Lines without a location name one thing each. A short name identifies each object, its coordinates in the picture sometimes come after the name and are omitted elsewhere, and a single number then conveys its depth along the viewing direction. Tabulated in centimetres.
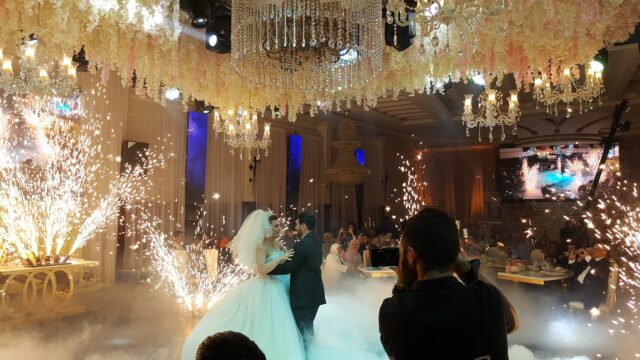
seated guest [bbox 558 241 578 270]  678
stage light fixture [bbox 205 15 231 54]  525
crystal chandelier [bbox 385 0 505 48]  348
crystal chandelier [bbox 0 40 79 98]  482
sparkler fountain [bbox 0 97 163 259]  689
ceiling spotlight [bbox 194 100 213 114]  768
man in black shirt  140
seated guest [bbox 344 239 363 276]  842
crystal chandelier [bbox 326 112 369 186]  1141
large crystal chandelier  438
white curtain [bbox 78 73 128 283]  845
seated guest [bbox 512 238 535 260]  947
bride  385
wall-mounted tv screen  1330
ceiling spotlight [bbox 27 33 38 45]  472
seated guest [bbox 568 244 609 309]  568
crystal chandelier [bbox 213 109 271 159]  719
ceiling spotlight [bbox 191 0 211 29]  475
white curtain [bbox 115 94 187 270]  923
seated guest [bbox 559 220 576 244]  1057
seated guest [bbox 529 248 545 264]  713
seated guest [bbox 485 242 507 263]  811
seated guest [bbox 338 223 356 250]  1091
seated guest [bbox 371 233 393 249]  1116
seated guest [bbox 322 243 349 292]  788
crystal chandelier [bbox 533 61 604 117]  573
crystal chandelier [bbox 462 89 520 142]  619
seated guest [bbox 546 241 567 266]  824
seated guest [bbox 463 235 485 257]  884
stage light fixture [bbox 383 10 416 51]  511
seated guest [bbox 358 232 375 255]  985
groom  421
